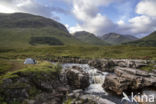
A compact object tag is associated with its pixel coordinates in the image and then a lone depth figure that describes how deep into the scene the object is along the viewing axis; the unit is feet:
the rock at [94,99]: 64.78
